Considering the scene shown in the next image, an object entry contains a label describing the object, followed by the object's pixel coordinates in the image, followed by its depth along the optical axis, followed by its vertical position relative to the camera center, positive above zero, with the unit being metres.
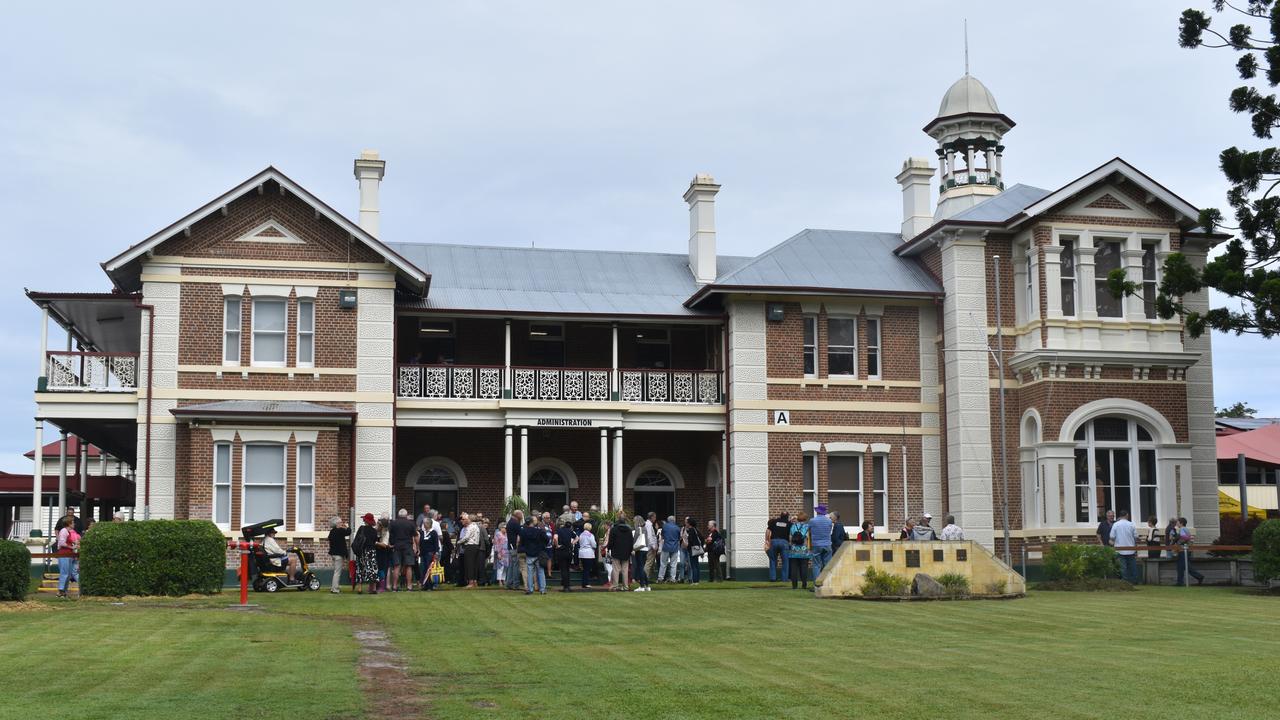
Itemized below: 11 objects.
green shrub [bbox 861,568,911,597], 22.09 -1.37
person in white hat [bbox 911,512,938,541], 26.47 -0.64
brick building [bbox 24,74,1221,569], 29.19 +2.62
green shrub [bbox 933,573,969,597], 22.09 -1.34
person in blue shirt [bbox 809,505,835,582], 26.33 -0.77
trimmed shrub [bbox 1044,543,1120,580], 25.16 -1.17
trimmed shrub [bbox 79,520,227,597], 22.22 -0.91
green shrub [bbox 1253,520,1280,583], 23.69 -0.94
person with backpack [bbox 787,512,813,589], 25.89 -1.02
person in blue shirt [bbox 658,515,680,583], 28.16 -0.97
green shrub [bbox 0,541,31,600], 20.42 -0.98
